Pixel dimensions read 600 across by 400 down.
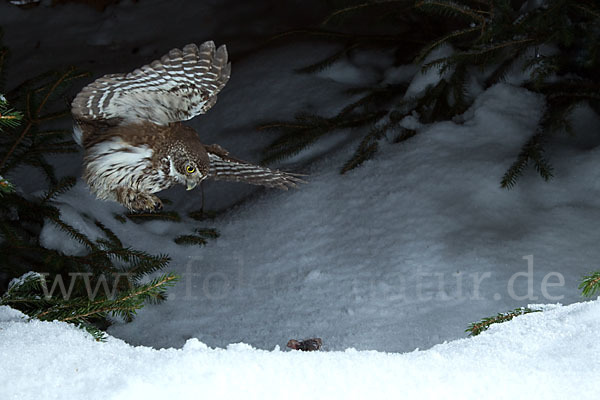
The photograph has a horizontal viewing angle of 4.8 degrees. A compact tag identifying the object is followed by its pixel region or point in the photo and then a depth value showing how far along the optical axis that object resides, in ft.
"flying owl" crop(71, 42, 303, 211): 15.87
